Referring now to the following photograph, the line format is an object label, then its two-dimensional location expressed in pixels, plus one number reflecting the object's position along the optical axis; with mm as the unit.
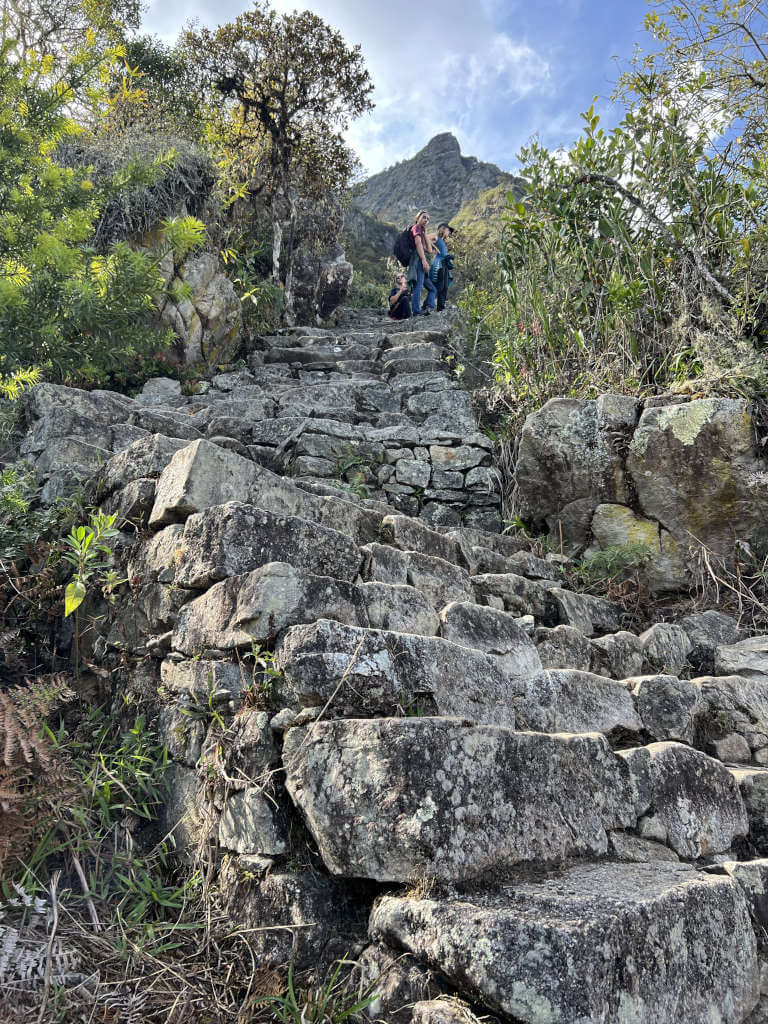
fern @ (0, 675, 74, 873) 1624
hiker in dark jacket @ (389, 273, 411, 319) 11609
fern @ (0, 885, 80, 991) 1365
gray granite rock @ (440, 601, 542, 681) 2379
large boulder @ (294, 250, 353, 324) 11516
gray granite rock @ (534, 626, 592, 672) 2766
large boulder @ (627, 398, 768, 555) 4023
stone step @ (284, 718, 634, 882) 1415
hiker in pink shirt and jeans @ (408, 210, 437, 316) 10477
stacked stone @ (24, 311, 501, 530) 3885
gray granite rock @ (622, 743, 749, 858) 1853
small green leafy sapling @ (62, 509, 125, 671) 2096
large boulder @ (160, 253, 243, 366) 7020
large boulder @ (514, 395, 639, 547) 4418
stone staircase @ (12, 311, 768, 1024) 1294
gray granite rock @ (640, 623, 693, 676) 3115
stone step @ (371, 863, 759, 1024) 1181
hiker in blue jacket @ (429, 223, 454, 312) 11031
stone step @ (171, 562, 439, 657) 1852
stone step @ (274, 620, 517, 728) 1685
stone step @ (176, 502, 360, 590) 2086
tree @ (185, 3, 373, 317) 10828
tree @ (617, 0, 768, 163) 5023
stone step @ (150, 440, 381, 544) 2363
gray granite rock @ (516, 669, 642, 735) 2213
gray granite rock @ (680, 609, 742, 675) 3279
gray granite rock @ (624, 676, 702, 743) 2484
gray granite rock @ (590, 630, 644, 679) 2930
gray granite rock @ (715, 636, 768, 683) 2939
